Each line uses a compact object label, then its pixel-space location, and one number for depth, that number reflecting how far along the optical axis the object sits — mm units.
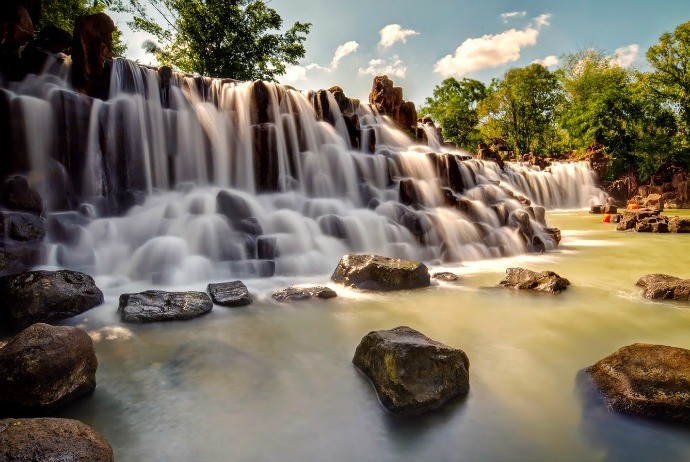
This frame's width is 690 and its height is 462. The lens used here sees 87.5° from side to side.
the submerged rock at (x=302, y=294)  5285
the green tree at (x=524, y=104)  39875
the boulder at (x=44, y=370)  2338
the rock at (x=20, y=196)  6273
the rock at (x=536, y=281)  5488
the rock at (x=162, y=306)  4273
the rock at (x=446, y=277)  6367
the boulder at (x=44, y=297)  3941
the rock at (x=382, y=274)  5734
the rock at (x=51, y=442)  1654
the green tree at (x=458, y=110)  36438
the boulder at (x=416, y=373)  2439
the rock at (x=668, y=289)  4883
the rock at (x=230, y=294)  4969
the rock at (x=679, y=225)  12836
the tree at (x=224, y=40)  22391
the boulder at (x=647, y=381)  2287
